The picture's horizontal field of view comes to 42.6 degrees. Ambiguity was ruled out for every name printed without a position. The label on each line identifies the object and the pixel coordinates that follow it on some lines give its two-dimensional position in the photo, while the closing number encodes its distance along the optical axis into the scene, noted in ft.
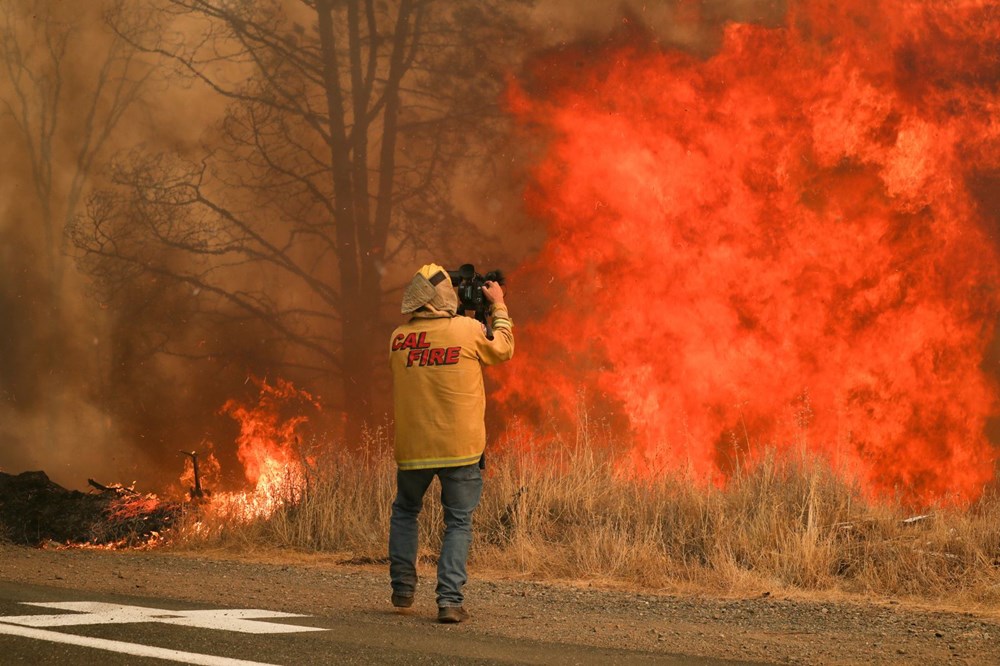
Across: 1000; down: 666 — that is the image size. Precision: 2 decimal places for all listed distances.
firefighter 24.45
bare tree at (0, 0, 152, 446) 60.90
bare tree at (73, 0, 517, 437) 59.21
